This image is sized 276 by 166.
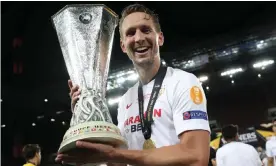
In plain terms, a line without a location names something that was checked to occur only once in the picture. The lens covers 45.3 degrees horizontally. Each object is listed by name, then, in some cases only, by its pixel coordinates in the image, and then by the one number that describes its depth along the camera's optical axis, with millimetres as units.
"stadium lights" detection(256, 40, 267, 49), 11947
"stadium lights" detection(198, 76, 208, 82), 13961
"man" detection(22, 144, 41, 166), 4469
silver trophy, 1141
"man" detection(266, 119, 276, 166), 4559
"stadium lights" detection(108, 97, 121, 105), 14522
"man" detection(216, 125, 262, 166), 3475
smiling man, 987
